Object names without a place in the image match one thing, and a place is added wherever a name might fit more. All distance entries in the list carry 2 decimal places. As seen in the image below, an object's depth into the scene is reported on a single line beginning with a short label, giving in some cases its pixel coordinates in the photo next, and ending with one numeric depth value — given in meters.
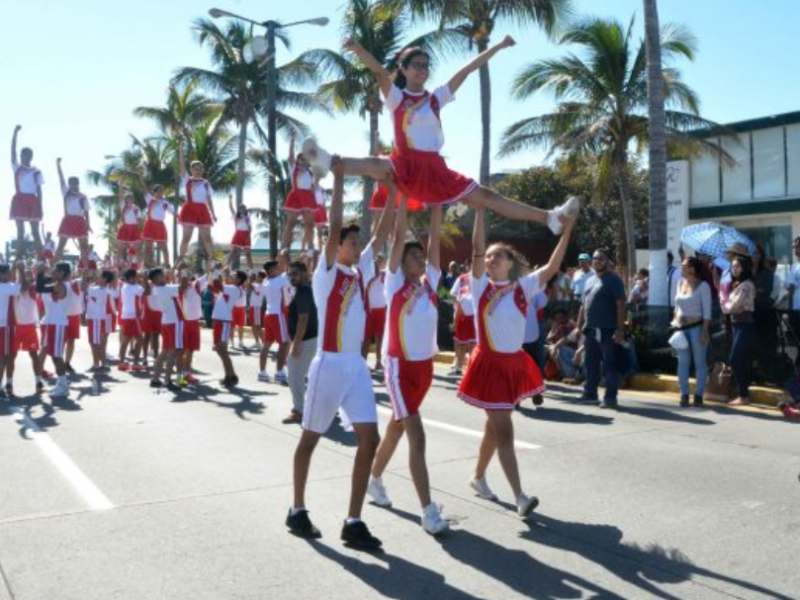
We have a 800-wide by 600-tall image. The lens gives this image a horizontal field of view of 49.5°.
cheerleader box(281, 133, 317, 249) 16.84
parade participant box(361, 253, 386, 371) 12.80
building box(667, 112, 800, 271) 26.22
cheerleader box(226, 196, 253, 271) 21.66
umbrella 15.60
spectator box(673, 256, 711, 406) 10.76
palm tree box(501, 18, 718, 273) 22.81
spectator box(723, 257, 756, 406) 10.31
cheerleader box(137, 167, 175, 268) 19.12
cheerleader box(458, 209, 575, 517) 5.77
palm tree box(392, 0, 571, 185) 21.05
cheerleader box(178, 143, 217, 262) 17.42
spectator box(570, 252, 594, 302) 15.79
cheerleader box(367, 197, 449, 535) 5.45
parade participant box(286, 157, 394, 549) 5.15
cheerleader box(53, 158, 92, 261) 18.53
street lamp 22.31
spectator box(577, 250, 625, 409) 10.83
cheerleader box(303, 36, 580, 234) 5.96
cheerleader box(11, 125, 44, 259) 17.19
